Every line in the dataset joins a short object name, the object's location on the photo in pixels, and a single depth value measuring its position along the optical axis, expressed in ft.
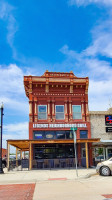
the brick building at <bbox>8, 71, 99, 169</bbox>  76.95
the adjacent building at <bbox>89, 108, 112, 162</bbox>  84.69
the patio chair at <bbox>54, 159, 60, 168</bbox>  71.75
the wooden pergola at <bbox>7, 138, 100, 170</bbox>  67.16
